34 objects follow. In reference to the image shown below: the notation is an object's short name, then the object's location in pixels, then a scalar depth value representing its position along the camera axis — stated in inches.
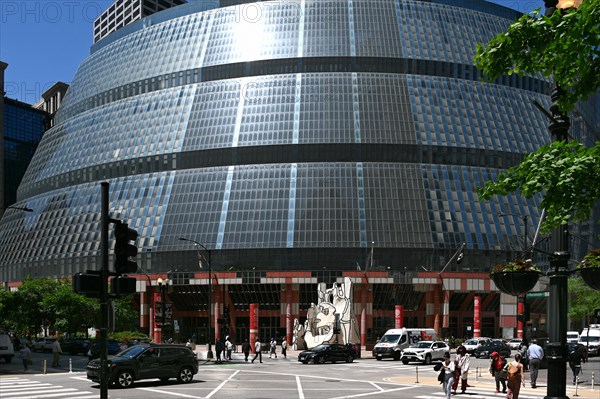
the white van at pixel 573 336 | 2600.9
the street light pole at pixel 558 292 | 481.4
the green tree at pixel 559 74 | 430.9
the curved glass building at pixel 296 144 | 3506.4
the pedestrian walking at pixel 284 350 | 2338.1
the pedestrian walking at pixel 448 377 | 1010.3
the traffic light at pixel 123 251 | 585.6
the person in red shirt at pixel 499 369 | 1217.4
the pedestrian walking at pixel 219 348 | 2120.1
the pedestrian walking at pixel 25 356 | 1809.5
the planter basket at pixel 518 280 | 584.4
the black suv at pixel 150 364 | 1315.2
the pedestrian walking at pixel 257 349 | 2118.7
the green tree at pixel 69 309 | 2866.6
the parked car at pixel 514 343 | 2669.8
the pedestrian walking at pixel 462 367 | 1183.6
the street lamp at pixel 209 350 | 2249.9
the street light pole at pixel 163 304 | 2036.2
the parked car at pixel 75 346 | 2591.0
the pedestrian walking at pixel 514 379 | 944.9
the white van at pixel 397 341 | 2335.1
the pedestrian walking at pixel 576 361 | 1344.6
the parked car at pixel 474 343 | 2501.2
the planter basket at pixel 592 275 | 533.6
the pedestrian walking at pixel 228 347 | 2197.3
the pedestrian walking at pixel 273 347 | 2413.1
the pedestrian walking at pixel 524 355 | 1520.7
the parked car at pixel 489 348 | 2342.5
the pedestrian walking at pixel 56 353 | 1907.0
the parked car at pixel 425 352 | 2076.8
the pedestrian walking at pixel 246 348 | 2194.9
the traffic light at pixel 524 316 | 1721.2
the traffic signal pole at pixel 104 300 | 558.3
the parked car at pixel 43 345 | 2770.7
